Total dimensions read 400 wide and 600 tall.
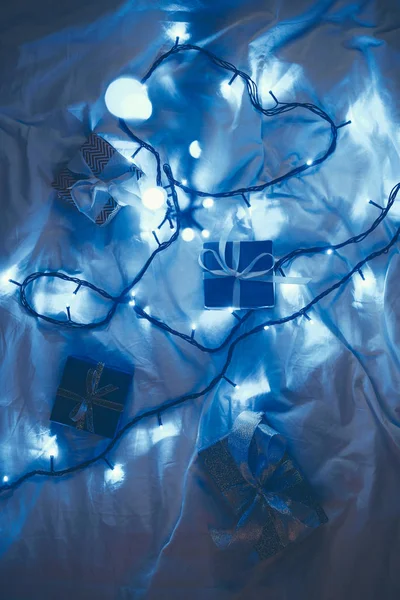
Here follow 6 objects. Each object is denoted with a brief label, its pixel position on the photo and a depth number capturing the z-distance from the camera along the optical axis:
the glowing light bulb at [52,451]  1.58
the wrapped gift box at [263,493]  1.43
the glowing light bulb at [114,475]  1.55
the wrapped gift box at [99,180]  1.54
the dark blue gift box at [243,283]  1.54
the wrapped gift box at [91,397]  1.54
